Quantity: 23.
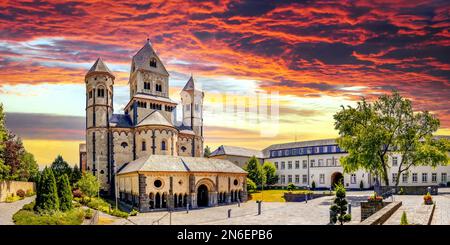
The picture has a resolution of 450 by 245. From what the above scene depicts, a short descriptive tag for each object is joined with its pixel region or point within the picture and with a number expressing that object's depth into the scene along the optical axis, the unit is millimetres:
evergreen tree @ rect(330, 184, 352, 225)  21219
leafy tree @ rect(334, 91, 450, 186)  38531
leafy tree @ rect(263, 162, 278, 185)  70094
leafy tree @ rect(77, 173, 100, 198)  40688
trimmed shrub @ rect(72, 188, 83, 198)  38906
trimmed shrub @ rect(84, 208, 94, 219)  26411
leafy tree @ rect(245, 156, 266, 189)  60656
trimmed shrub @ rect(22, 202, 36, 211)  23838
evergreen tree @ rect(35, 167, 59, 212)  23328
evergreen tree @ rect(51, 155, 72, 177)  41800
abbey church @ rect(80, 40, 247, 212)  38469
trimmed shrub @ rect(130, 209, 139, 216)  33094
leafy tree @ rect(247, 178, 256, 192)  54894
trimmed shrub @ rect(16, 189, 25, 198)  39731
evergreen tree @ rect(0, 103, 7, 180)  33625
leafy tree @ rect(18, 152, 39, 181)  56941
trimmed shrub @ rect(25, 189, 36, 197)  43381
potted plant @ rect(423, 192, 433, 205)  26828
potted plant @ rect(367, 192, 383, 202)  23547
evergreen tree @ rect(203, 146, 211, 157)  104275
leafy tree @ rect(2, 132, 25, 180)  49938
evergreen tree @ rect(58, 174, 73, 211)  25125
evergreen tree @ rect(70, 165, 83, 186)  42228
